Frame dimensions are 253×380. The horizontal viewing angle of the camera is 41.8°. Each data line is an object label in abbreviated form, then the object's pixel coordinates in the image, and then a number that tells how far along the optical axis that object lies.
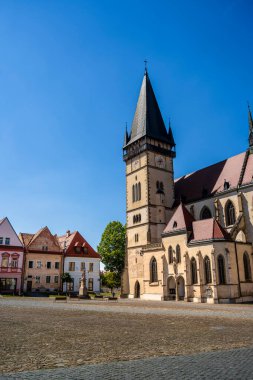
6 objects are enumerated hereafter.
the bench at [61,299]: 33.62
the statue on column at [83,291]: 39.97
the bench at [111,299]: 37.08
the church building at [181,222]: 34.93
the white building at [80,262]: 52.59
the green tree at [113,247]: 59.00
